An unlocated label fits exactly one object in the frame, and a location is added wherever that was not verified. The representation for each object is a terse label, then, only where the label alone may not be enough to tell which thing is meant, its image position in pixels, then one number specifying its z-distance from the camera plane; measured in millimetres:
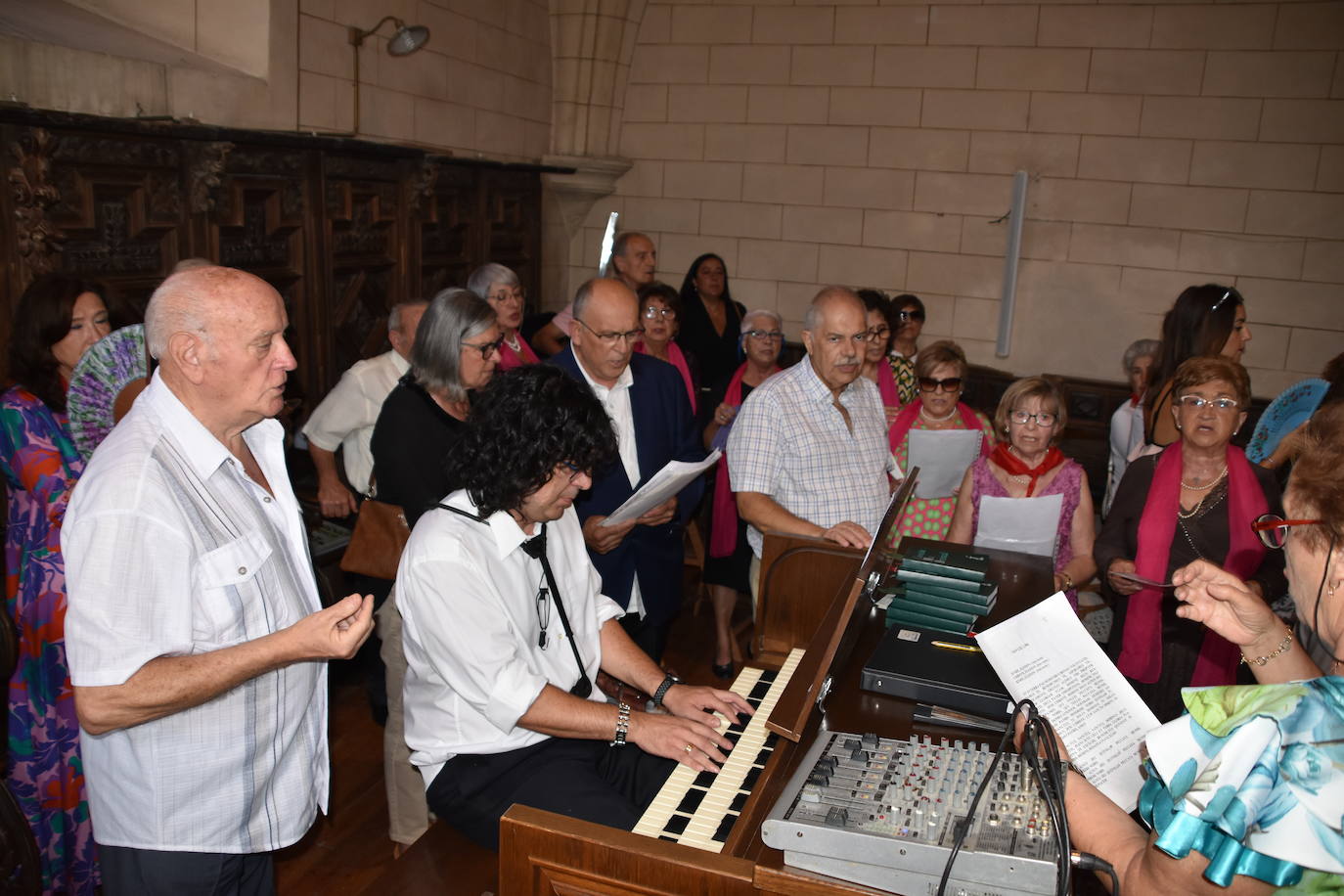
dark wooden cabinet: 3465
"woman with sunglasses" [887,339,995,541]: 3582
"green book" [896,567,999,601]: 2398
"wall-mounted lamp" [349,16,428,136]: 5176
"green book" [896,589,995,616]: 2367
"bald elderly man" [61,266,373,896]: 1604
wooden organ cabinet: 1438
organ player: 1972
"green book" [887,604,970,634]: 2350
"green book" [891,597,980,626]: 2359
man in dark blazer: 3232
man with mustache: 3066
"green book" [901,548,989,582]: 2422
